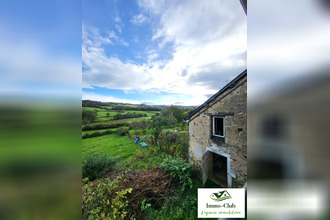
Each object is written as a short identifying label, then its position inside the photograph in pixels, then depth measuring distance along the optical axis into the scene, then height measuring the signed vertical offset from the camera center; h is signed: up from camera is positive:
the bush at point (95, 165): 4.48 -2.52
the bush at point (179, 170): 4.11 -2.64
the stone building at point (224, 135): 3.53 -1.06
